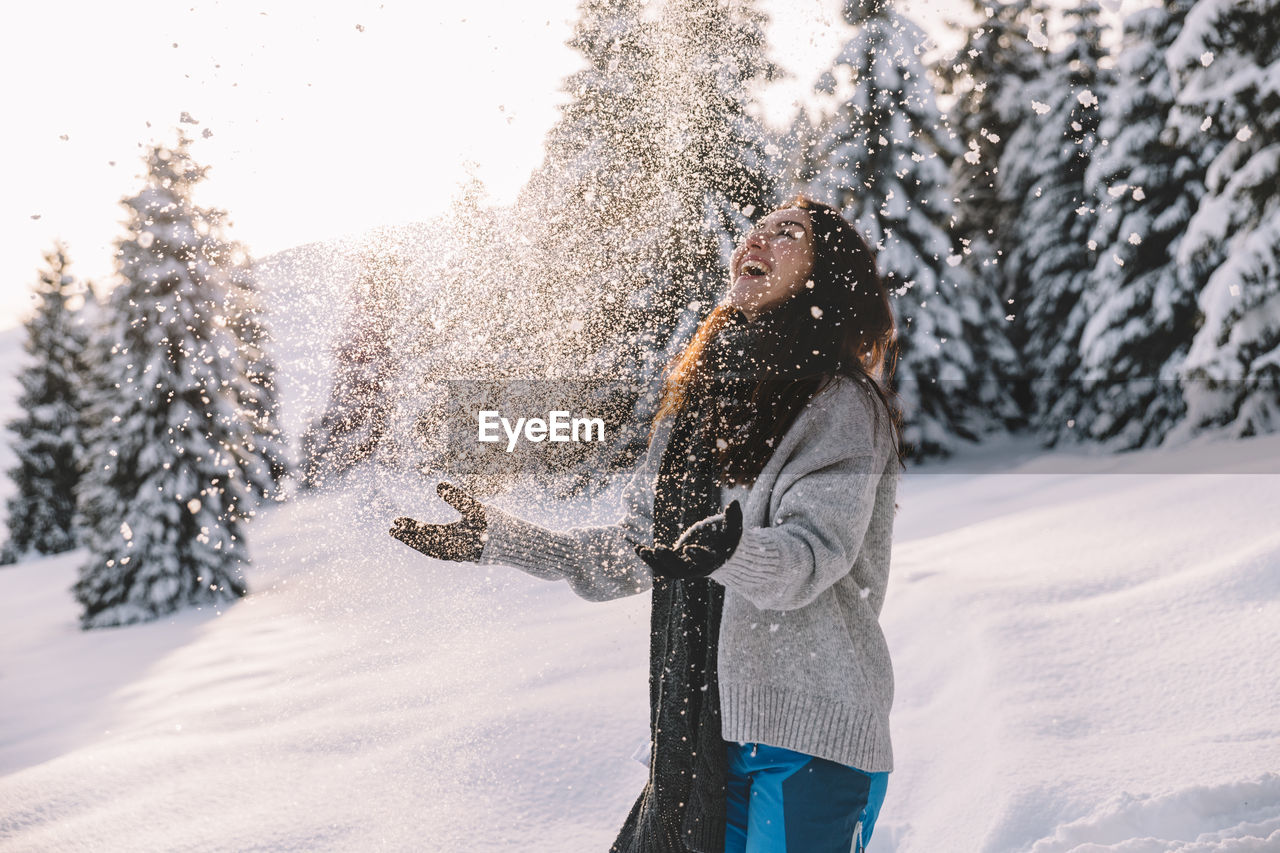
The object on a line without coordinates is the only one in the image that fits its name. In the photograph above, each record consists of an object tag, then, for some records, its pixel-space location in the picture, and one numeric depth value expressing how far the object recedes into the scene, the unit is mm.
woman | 1551
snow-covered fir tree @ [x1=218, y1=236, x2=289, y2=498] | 16625
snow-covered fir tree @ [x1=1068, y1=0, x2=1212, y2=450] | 14789
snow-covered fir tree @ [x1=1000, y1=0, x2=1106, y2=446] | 17266
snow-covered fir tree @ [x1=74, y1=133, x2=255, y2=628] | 15609
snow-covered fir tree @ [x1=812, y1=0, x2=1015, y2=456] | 14867
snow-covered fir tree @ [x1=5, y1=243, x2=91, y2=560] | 28312
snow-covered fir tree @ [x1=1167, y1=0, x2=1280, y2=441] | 10883
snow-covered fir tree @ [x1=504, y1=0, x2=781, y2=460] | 10281
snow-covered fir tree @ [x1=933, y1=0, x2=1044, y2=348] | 18719
